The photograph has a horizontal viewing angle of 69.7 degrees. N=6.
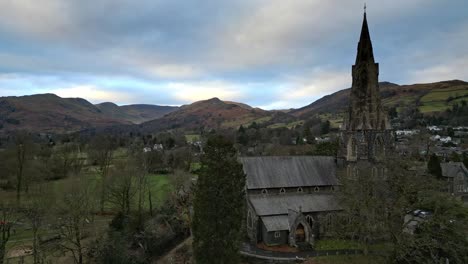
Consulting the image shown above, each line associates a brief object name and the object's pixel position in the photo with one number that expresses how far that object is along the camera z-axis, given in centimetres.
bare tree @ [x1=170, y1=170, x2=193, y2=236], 4353
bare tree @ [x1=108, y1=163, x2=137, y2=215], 4149
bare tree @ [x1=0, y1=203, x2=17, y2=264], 2512
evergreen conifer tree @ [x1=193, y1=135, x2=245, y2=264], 2742
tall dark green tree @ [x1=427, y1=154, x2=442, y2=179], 6191
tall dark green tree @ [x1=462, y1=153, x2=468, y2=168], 7019
